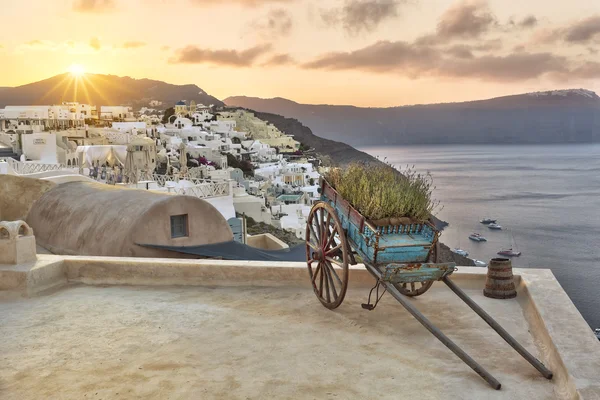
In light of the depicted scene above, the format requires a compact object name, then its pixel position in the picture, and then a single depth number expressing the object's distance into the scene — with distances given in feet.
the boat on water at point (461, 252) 159.76
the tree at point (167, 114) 346.83
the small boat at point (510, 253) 155.95
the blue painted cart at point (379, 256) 13.35
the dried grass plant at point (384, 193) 16.06
